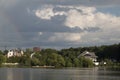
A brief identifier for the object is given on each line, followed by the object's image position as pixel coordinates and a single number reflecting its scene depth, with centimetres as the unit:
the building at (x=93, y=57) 19469
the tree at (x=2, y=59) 15125
